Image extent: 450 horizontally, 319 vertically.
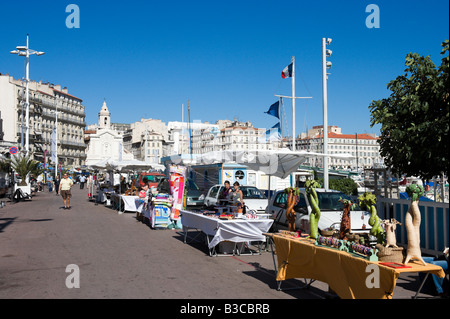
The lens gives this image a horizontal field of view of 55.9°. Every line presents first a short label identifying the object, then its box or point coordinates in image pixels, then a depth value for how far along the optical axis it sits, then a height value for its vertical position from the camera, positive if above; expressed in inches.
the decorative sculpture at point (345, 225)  262.5 -35.6
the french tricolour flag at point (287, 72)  1018.1 +233.2
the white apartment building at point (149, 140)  5438.0 +400.3
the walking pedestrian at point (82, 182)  2059.1 -60.7
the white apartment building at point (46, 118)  3085.6 +458.6
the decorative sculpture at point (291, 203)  363.9 -30.7
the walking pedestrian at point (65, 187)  917.2 -37.8
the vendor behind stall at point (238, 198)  475.5 -34.6
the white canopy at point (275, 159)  519.3 +11.7
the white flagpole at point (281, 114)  964.1 +123.5
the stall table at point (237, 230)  398.9 -58.2
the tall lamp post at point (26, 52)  1423.5 +396.1
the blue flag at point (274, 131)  956.6 +83.8
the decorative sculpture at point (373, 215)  233.5 -27.0
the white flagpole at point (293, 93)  1007.6 +180.8
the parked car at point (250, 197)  656.4 -48.9
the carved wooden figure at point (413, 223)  212.8 -30.0
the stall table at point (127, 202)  867.4 -68.3
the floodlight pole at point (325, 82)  724.7 +149.4
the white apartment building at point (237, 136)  4867.1 +390.7
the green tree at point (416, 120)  313.4 +39.4
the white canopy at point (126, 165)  1040.2 +10.3
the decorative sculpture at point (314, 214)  287.0 -31.6
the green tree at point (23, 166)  1299.2 +11.7
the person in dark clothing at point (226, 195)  496.4 -32.4
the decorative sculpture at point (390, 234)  220.8 -34.8
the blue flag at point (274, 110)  952.4 +132.0
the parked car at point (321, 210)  412.2 -46.9
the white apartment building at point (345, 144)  6764.8 +385.9
